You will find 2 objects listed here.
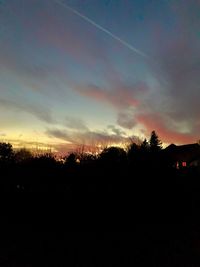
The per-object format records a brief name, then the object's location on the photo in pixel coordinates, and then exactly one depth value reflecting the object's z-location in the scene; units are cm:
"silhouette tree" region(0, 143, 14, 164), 970
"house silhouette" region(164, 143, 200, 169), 2090
